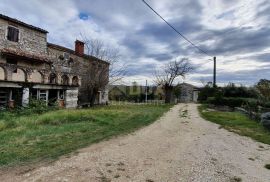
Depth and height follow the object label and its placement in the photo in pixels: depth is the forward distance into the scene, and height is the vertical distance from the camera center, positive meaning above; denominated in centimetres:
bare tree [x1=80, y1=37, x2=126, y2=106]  1788 +199
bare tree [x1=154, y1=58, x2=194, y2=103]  2621 +307
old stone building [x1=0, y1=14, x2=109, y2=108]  1153 +188
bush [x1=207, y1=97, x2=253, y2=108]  1718 -71
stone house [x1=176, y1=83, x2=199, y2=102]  3678 +61
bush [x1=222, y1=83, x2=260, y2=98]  1966 +51
